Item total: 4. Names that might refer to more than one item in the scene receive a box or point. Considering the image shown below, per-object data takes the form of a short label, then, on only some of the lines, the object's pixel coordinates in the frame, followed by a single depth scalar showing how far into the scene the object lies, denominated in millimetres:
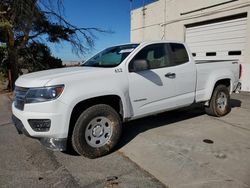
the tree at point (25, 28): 8807
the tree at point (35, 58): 10743
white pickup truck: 2847
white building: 8321
